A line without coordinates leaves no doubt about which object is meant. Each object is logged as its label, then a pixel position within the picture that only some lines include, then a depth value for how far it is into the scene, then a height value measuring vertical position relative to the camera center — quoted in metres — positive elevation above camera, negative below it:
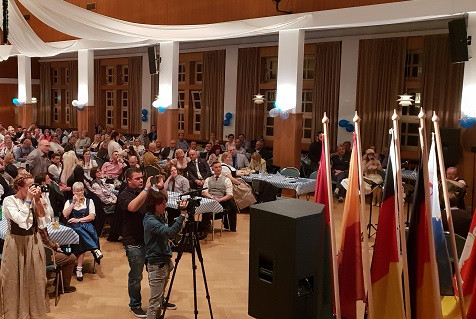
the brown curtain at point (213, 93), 16.73 +0.35
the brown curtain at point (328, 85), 13.98 +0.59
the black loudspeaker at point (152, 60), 14.53 +1.18
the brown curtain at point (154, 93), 18.67 +0.32
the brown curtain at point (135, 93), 19.22 +0.31
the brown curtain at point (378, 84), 12.89 +0.61
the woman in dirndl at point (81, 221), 6.34 -1.48
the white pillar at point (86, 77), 16.88 +0.75
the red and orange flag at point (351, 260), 3.63 -1.08
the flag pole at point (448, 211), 2.94 -0.60
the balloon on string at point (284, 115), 11.59 -0.21
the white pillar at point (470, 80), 9.54 +0.57
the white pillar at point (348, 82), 13.71 +0.67
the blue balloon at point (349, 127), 13.62 -0.53
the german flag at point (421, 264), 2.83 -0.87
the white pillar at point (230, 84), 16.41 +0.64
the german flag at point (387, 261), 3.13 -0.94
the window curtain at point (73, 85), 21.72 +0.62
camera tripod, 4.71 -1.28
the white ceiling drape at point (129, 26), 8.55 +1.45
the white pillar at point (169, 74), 14.16 +0.78
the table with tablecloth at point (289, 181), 9.72 -1.46
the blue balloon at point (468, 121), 9.74 -0.20
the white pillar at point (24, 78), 19.55 +0.78
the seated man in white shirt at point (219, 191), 8.52 -1.46
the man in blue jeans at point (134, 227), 5.04 -1.25
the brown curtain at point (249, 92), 15.87 +0.38
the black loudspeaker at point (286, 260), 2.67 -0.82
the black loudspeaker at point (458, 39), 9.49 +1.31
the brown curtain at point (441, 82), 11.92 +0.65
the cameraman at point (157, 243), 4.72 -1.32
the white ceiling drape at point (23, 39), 9.76 +1.29
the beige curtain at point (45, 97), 23.11 +0.08
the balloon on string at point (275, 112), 11.72 -0.16
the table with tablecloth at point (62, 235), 5.99 -1.57
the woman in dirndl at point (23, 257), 4.80 -1.50
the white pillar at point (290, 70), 11.50 +0.80
